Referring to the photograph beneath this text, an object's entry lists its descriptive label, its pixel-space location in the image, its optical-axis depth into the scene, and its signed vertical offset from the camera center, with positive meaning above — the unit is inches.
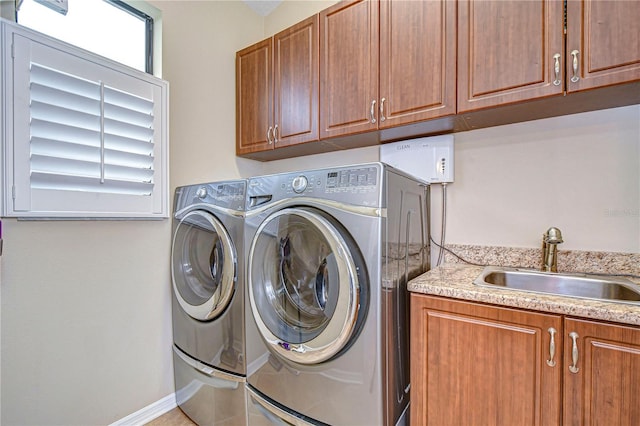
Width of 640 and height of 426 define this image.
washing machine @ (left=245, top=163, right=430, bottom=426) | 43.4 -13.4
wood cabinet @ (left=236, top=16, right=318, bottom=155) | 73.9 +32.5
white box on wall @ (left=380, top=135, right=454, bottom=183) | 68.6 +12.9
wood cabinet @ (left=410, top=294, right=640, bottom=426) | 35.6 -21.0
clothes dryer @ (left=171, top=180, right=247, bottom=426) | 59.4 -19.3
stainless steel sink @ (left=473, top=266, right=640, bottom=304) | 48.5 -12.7
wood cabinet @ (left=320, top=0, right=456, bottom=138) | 56.2 +30.5
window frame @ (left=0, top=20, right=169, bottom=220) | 49.8 +11.2
